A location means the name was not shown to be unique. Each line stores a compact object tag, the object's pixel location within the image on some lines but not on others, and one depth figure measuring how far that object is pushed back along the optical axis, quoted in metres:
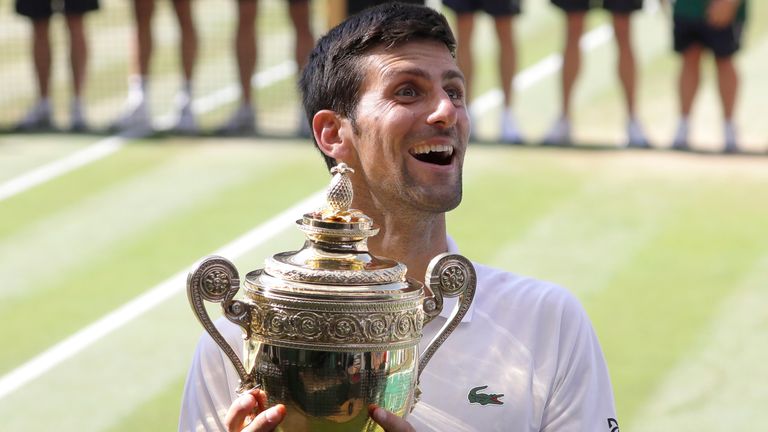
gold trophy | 2.90
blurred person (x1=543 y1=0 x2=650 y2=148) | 11.20
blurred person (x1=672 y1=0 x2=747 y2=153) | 10.99
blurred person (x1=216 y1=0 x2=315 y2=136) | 11.68
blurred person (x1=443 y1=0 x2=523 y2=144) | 11.40
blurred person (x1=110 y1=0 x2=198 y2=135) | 12.01
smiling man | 3.32
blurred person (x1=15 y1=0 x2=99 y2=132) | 11.98
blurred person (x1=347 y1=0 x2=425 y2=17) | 11.38
